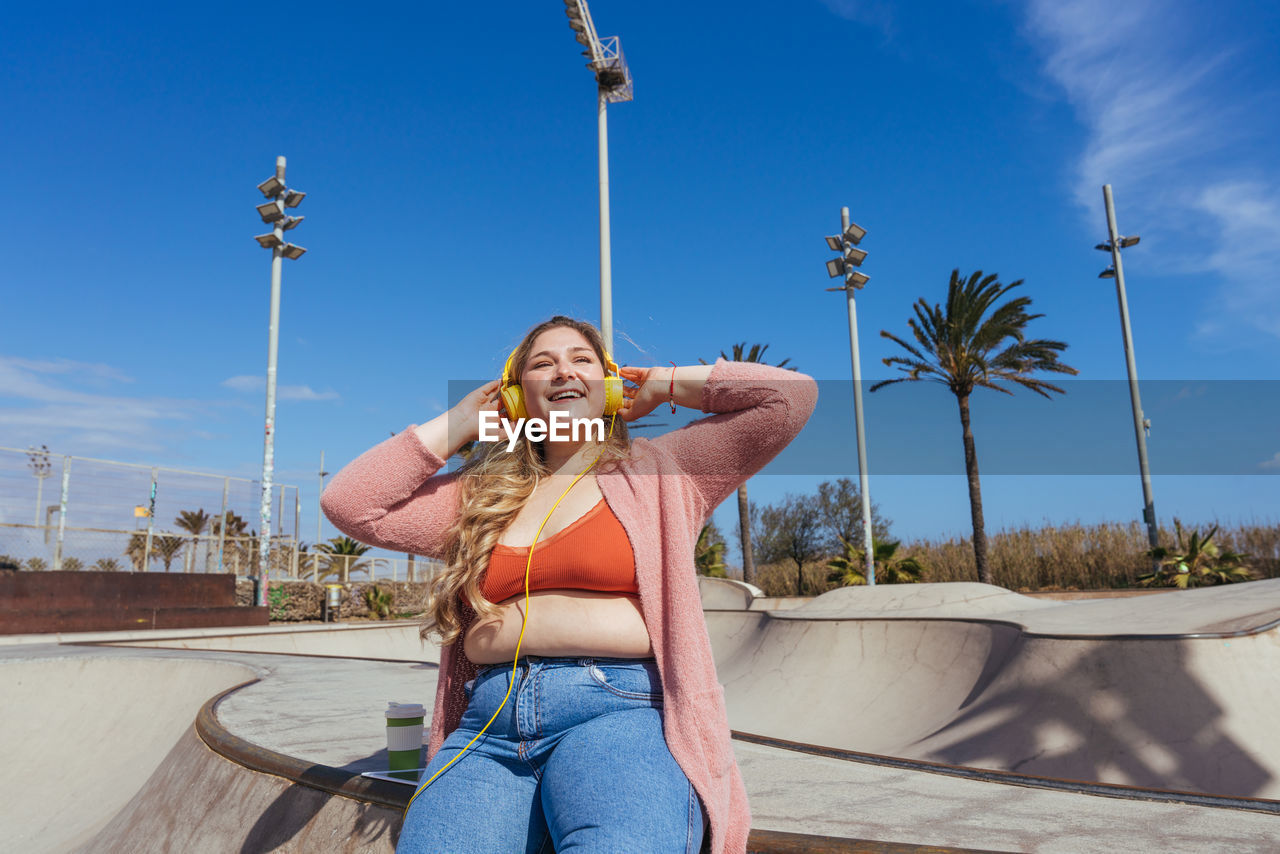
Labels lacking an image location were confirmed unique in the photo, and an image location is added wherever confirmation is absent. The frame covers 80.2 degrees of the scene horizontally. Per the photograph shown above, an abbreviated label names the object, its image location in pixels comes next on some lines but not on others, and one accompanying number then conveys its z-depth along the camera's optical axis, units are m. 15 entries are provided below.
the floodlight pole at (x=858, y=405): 19.58
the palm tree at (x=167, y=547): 15.74
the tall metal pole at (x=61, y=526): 14.09
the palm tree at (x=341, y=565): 22.16
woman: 1.63
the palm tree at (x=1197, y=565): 17.61
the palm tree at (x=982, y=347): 23.16
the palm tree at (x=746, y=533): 28.22
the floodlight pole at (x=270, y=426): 16.59
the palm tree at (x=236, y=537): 16.92
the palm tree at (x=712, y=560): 32.72
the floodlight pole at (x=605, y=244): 11.90
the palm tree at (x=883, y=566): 22.72
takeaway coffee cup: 2.93
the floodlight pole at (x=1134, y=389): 20.15
